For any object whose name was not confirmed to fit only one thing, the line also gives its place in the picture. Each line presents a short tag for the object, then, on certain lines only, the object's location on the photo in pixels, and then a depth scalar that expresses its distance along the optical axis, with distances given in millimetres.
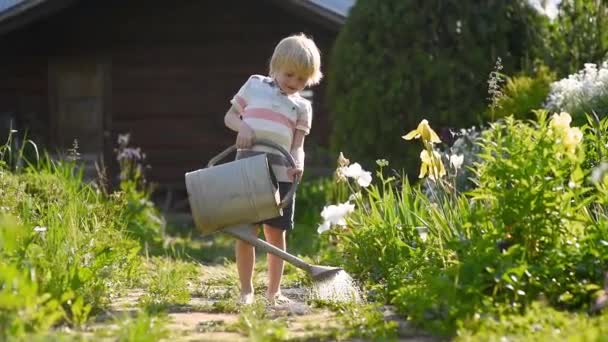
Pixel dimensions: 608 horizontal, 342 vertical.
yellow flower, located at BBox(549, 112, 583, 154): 3967
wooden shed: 11914
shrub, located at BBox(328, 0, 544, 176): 9195
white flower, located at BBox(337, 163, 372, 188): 5477
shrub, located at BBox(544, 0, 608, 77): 9383
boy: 4652
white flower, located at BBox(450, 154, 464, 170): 5062
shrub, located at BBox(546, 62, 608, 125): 7320
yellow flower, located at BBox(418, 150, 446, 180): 4808
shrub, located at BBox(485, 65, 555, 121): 8172
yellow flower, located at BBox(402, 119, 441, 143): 4699
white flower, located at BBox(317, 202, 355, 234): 5227
